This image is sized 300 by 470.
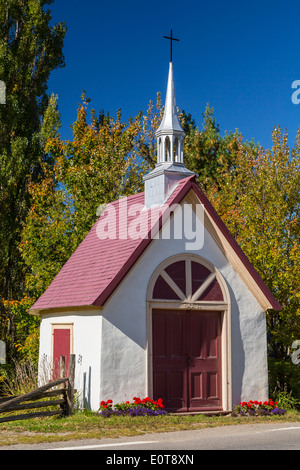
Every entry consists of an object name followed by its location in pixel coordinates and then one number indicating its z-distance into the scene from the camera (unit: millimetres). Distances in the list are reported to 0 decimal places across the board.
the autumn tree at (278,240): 20406
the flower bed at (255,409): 16109
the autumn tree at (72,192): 26406
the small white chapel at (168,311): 15375
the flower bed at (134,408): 14492
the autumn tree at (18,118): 28344
